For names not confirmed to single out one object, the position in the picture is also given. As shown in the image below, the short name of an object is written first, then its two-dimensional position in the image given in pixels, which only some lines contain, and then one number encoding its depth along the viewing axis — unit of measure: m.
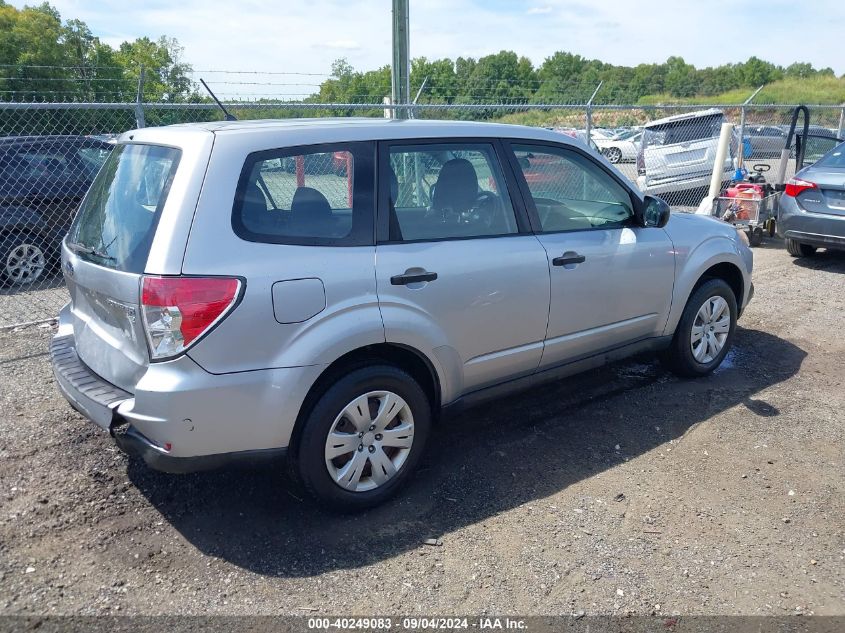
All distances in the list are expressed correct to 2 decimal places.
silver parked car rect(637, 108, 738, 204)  12.21
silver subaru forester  2.88
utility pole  8.35
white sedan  20.95
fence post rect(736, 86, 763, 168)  12.01
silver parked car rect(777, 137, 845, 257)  8.12
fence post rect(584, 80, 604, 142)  9.57
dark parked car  7.88
